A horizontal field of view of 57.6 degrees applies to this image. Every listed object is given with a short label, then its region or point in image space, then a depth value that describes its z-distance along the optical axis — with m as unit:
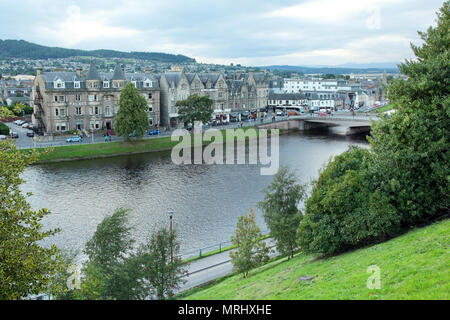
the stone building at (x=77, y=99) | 73.56
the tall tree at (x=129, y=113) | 67.38
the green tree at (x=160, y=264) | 21.18
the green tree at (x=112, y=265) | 18.61
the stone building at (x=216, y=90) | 88.31
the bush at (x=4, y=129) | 71.44
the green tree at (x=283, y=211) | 26.09
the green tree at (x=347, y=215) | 22.08
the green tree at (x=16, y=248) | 14.02
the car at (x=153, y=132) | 77.81
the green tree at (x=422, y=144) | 22.94
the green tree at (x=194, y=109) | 79.44
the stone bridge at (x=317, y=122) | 93.12
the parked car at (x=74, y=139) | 67.81
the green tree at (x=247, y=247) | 24.22
